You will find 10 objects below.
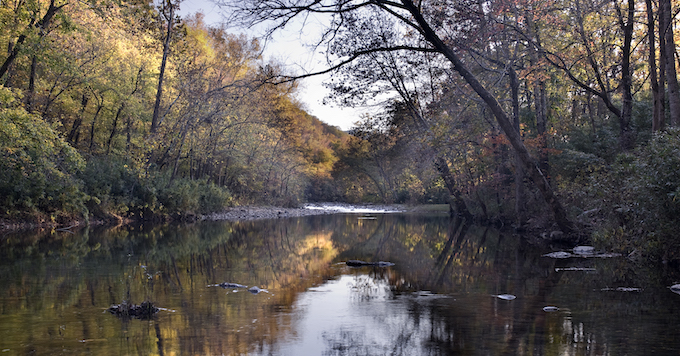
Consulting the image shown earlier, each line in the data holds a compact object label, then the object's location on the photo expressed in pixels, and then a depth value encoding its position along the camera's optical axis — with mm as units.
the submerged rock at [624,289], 7270
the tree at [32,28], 13289
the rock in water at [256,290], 7262
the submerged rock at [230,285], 7612
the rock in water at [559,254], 11367
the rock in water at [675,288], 7094
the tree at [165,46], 22798
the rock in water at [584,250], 12062
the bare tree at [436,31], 11594
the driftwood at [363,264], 10281
